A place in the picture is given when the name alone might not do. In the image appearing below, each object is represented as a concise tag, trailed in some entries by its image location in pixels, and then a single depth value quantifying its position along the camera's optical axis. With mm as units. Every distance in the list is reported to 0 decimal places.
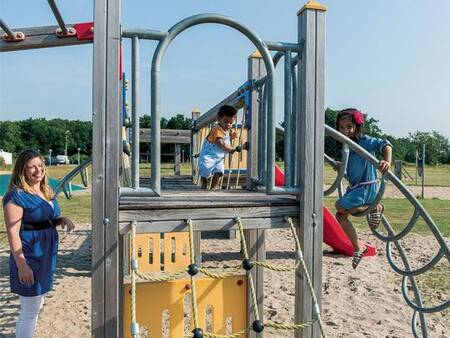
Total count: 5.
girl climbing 3607
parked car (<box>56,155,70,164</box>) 66438
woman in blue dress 2811
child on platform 4949
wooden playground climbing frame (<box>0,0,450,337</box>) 2312
